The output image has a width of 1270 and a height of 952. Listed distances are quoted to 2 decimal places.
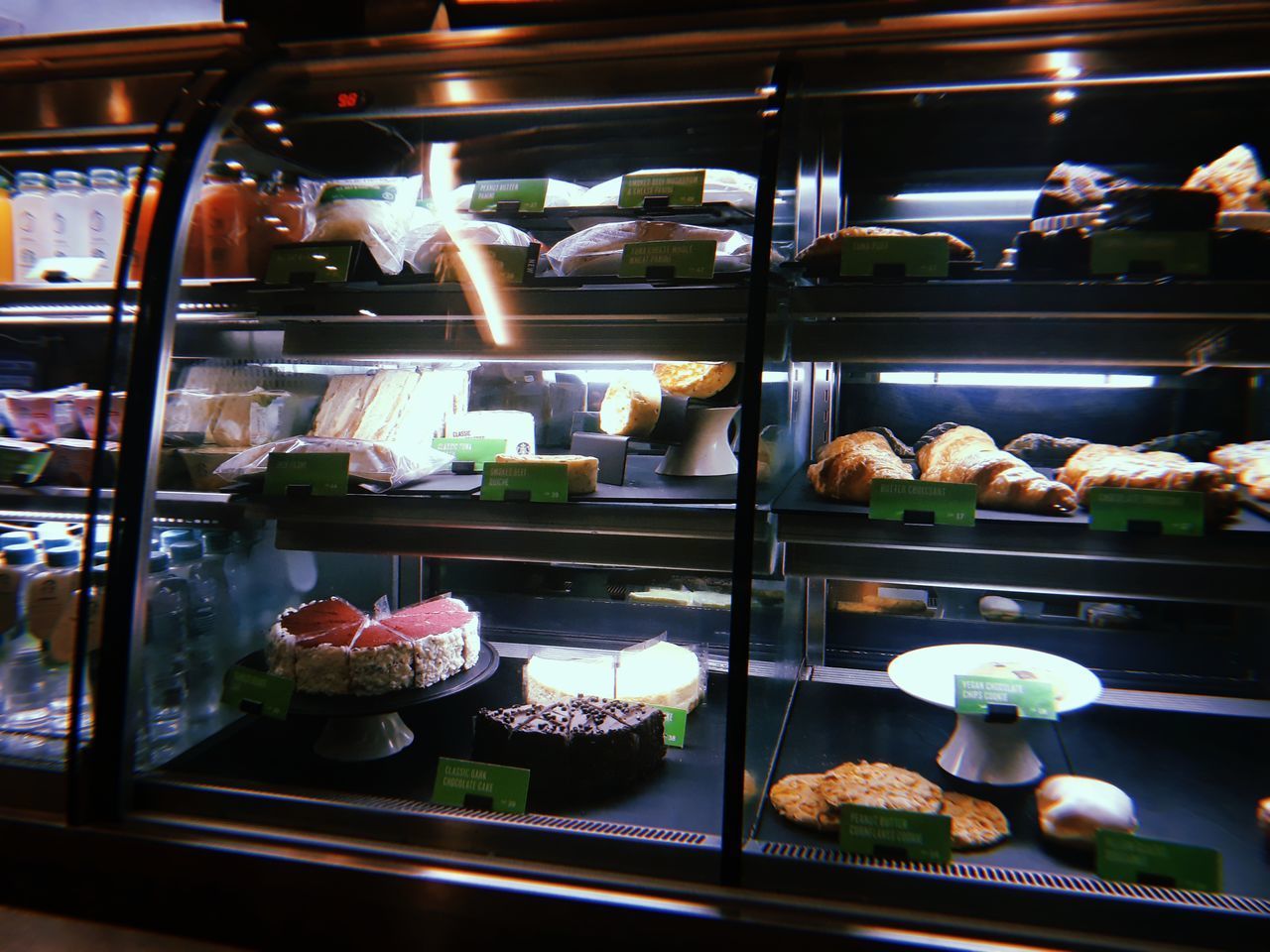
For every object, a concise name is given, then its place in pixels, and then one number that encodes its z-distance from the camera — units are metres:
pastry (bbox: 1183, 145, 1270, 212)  1.59
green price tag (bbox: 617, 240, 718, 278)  1.61
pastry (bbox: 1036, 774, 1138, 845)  1.40
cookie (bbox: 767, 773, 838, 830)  1.47
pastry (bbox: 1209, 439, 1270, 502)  1.58
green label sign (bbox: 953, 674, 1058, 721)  1.59
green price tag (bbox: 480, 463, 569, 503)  1.64
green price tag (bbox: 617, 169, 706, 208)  1.76
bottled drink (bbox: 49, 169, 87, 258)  2.21
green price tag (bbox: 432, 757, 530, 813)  1.54
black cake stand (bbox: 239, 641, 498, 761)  1.73
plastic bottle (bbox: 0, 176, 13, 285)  2.22
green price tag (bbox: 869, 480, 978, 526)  1.46
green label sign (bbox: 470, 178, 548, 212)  1.89
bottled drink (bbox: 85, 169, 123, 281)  2.20
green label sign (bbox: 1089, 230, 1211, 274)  1.43
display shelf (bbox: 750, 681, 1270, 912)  1.39
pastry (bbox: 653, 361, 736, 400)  1.96
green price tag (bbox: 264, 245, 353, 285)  1.79
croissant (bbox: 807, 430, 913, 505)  1.60
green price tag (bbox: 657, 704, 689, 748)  1.86
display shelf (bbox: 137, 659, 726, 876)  1.45
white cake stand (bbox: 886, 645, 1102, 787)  1.67
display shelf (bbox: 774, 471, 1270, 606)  1.39
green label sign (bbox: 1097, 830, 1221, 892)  1.29
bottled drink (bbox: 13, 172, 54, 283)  2.21
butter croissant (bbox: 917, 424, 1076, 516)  1.50
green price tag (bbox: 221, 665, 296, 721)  1.73
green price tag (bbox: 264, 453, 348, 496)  1.76
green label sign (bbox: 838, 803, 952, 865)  1.38
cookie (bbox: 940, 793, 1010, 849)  1.43
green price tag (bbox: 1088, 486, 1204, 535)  1.39
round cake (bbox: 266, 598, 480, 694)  1.81
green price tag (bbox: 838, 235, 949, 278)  1.53
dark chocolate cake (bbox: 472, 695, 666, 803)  1.63
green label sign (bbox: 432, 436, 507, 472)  2.03
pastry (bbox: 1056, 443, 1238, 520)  1.41
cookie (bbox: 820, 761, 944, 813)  1.47
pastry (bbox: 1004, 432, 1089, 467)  1.91
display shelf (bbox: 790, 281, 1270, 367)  1.46
